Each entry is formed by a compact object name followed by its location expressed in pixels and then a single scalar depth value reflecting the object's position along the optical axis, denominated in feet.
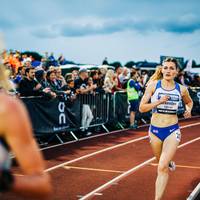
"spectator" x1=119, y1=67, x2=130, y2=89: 57.62
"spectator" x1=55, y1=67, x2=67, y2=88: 40.63
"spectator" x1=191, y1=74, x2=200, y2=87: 84.38
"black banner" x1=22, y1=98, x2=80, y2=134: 37.01
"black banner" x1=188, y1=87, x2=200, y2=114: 76.74
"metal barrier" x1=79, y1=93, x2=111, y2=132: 45.06
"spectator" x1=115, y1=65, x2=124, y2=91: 54.49
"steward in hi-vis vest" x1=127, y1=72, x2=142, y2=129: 52.34
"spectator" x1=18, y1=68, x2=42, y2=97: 35.90
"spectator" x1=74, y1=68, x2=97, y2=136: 44.21
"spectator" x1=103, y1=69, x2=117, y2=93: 50.75
